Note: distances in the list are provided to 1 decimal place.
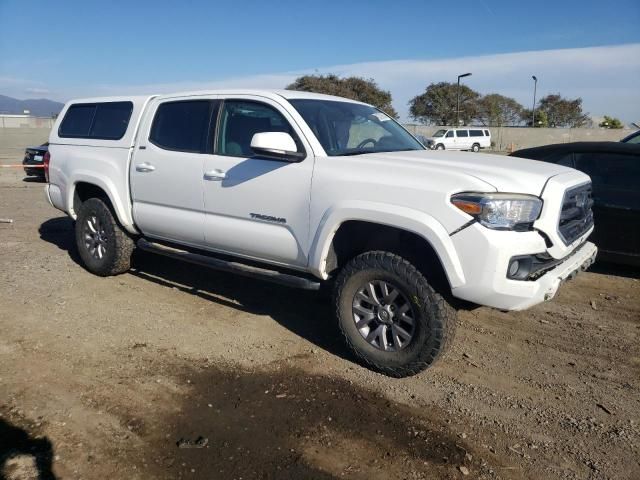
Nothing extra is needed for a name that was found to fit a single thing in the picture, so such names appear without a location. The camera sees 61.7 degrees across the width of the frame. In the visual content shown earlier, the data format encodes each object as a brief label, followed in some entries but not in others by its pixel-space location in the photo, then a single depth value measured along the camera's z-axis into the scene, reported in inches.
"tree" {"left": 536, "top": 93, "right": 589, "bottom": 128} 2628.0
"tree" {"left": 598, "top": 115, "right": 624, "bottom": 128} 2459.4
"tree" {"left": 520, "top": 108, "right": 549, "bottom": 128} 2578.7
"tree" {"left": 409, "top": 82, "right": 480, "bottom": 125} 2412.6
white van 1610.5
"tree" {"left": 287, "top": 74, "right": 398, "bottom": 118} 1821.1
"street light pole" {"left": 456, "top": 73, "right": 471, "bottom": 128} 2004.7
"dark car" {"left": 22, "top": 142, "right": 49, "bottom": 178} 626.2
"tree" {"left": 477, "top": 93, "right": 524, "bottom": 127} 2536.9
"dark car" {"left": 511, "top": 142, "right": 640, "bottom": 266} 224.8
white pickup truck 131.4
